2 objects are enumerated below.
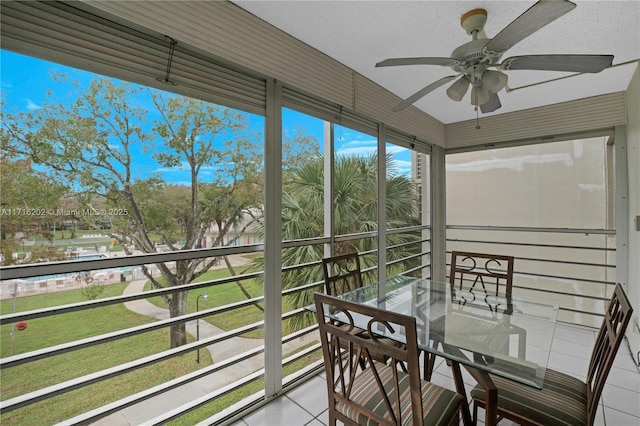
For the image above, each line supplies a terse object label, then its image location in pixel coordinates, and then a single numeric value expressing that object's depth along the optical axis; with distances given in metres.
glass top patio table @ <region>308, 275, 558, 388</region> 1.28
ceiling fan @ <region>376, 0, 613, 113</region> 1.13
